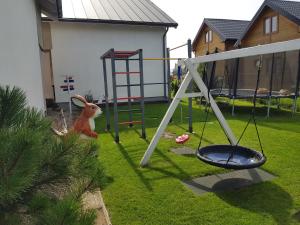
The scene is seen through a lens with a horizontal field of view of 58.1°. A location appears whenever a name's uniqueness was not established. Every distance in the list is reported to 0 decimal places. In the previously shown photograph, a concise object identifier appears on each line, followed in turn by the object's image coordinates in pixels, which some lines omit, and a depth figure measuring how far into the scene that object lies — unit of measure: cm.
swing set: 283
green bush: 89
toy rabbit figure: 442
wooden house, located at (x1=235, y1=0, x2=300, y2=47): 1416
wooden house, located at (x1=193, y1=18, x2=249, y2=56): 1962
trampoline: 921
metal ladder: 548
